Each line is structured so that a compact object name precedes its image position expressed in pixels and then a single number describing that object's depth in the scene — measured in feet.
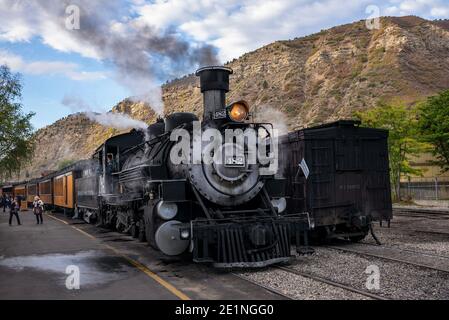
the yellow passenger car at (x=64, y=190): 83.26
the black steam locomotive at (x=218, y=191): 29.32
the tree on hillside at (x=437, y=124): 95.76
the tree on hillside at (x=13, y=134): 110.32
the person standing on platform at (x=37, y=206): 74.33
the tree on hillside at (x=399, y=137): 101.09
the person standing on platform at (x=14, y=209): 72.23
